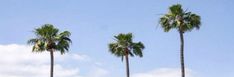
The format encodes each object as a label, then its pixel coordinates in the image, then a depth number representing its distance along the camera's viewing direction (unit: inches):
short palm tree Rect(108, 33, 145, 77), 1439.9
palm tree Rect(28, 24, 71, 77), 1343.9
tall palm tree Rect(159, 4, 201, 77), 1323.0
